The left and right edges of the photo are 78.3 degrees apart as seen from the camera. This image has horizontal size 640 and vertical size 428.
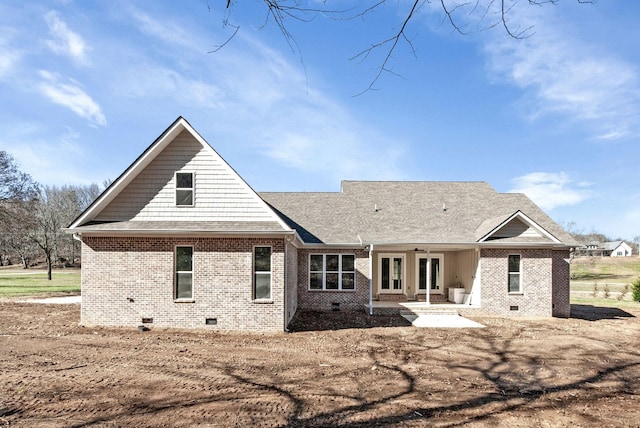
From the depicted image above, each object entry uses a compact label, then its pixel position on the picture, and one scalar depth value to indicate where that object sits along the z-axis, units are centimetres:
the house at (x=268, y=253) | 1255
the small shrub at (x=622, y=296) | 2523
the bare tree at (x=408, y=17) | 326
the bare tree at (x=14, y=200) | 2975
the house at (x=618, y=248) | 10362
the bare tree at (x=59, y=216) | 4116
